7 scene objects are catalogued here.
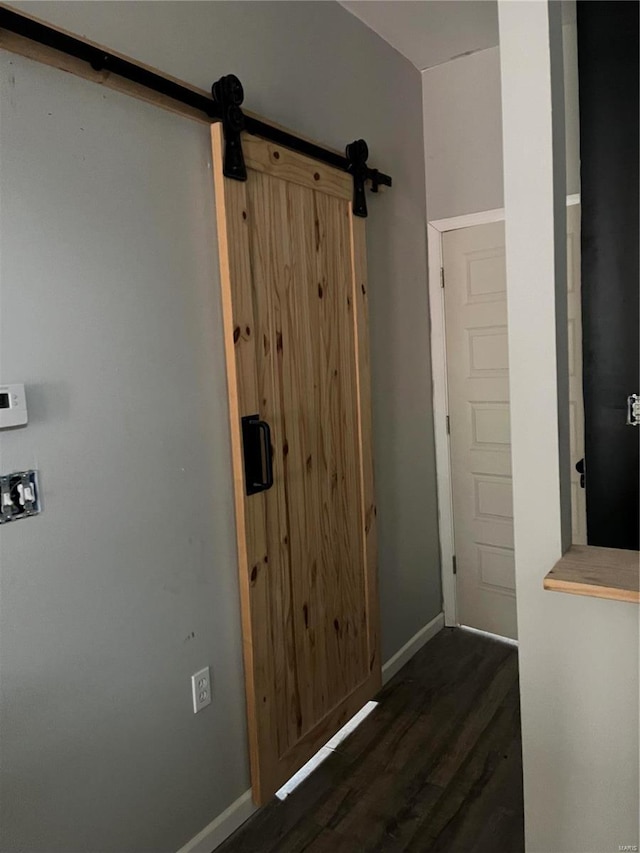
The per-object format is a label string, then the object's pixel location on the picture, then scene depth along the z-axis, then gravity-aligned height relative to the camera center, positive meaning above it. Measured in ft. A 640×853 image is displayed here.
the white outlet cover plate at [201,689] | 6.25 -3.07
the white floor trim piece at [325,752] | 7.31 -4.72
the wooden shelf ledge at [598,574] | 4.04 -1.43
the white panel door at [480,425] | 10.37 -0.98
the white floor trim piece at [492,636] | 10.62 -4.64
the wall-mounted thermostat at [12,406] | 4.56 -0.11
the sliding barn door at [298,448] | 6.63 -0.84
